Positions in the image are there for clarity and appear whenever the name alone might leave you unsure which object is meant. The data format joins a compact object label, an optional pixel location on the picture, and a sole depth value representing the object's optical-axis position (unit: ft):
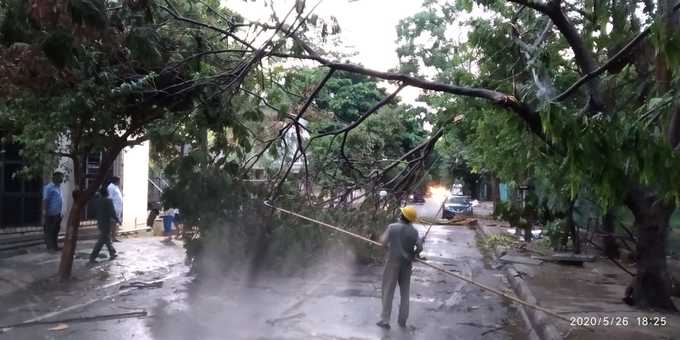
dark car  124.26
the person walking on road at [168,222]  65.16
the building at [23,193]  51.19
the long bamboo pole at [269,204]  40.66
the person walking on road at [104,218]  44.96
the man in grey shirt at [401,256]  29.73
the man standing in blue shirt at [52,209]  46.98
